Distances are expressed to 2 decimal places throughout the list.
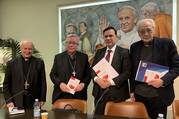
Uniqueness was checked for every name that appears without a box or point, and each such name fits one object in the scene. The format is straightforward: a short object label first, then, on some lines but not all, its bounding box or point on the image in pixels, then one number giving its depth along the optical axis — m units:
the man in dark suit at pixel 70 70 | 2.41
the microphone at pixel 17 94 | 2.34
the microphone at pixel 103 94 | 2.08
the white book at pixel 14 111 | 1.90
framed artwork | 2.64
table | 1.74
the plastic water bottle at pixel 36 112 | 1.73
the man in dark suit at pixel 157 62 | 1.94
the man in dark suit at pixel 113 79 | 2.06
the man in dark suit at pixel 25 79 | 2.40
